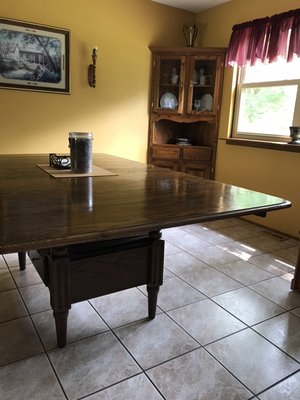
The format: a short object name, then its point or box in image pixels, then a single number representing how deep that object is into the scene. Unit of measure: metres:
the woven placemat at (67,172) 1.81
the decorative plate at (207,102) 3.91
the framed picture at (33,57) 3.15
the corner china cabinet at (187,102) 3.79
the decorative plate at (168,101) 3.99
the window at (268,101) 3.18
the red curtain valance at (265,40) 2.92
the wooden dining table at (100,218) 1.00
